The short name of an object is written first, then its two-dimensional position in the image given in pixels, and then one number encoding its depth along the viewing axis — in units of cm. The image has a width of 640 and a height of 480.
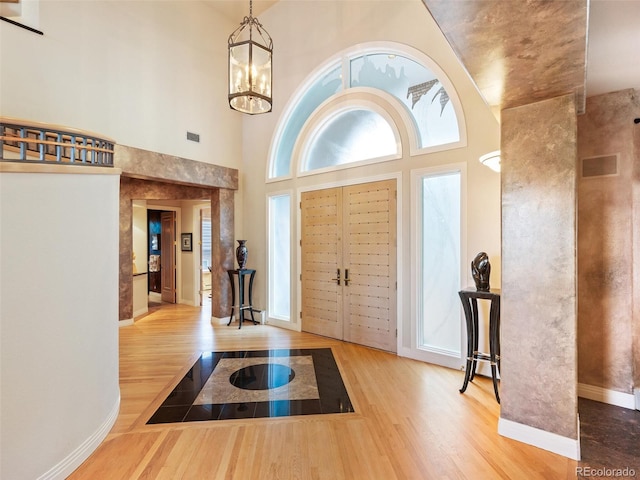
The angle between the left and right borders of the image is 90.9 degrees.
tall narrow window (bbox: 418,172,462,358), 379
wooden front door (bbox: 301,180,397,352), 432
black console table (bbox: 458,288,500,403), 300
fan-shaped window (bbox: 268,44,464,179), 386
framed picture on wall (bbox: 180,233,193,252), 775
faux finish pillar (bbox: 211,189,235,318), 596
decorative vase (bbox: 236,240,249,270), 575
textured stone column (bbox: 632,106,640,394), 292
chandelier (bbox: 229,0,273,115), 325
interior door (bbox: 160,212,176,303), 800
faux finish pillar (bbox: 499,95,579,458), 219
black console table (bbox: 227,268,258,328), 578
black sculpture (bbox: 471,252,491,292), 308
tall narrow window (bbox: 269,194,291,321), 579
